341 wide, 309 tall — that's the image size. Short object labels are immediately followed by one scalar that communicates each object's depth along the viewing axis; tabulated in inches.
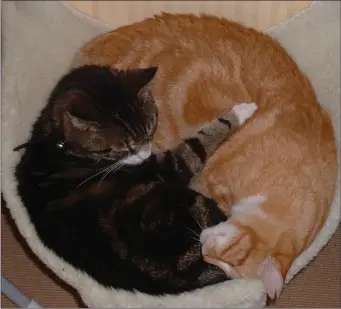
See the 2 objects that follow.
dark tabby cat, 55.6
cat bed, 56.9
